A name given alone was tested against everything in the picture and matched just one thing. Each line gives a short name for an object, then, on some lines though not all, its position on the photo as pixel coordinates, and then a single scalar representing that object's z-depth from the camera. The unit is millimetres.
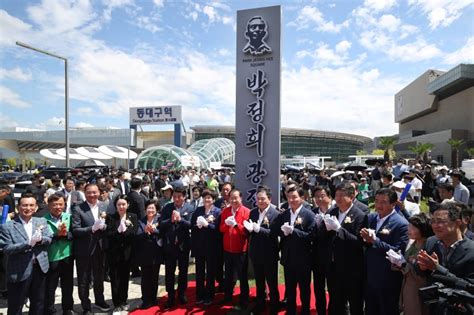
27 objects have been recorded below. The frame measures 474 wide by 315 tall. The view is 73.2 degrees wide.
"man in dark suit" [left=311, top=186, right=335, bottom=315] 4332
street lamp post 12444
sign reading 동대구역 35031
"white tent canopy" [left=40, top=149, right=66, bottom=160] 25906
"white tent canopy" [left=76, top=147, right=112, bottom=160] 26859
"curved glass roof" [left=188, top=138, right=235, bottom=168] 35375
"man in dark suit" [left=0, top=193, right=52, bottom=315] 4016
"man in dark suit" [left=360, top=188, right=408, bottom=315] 3578
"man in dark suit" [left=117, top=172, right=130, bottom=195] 10684
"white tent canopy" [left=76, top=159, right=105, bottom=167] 24747
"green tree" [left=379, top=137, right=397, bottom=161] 50531
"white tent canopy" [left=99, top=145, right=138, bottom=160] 27192
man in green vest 4484
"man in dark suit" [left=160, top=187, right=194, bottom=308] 5145
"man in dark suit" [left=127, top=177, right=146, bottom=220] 6617
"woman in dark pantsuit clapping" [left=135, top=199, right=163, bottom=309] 5020
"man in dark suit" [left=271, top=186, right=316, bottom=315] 4375
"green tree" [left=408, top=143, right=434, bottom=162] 42906
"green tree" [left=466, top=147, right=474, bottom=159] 35812
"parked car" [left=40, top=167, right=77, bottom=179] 18556
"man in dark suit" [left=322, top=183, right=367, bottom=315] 4000
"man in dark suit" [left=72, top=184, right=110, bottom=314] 4734
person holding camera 2721
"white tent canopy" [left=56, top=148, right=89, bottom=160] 26203
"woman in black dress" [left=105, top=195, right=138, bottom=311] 4941
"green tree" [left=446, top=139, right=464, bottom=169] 38562
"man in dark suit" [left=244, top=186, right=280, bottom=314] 4676
